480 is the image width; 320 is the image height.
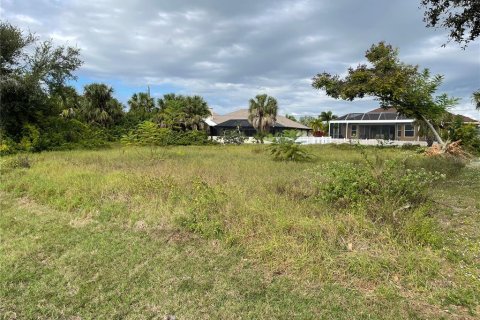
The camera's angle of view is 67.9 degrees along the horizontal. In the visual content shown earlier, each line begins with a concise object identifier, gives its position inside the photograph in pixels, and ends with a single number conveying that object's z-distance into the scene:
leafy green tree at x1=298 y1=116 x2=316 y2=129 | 76.40
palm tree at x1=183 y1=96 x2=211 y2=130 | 35.81
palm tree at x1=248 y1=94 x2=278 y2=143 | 39.78
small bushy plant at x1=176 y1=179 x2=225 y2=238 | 4.72
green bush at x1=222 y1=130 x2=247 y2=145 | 32.44
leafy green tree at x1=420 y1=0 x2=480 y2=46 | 8.05
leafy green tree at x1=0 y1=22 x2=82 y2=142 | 17.42
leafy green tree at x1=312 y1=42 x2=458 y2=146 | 14.73
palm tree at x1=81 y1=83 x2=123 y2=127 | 32.62
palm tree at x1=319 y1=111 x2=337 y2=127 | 58.32
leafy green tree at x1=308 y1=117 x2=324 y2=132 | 55.72
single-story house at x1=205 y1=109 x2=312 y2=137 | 45.55
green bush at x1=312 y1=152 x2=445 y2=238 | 4.47
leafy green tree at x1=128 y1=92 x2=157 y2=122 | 40.12
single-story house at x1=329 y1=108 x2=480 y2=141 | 37.53
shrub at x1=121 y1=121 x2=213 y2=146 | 14.47
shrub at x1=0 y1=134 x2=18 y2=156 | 15.98
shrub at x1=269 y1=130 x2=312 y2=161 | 13.67
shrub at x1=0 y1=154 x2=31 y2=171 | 10.34
